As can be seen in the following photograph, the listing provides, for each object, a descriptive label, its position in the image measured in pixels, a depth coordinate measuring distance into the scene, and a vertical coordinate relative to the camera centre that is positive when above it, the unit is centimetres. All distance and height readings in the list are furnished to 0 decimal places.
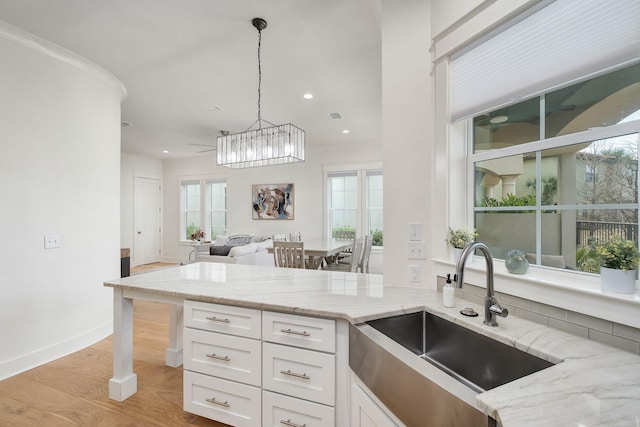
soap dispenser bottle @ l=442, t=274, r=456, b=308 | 144 -41
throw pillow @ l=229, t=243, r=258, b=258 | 461 -60
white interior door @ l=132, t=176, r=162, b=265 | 741 -20
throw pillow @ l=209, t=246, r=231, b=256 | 492 -62
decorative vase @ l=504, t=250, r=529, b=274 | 130 -22
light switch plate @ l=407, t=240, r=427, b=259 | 180 -22
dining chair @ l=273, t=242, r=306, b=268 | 401 -57
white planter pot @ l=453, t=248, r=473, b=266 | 160 -23
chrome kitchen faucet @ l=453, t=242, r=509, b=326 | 117 -29
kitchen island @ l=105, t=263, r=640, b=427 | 68 -47
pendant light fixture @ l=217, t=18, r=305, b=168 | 337 +80
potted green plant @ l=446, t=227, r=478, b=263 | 156 -13
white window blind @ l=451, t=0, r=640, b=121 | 103 +68
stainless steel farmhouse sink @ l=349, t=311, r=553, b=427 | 83 -56
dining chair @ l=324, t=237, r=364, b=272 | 436 -72
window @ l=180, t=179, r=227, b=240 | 782 +15
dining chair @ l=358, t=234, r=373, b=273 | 482 -70
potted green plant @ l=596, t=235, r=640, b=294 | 95 -17
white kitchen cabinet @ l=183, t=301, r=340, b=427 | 143 -83
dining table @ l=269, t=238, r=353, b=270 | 427 -53
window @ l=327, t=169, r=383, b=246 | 627 +26
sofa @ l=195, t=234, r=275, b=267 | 461 -69
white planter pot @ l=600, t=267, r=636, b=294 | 95 -22
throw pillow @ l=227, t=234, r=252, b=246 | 608 -56
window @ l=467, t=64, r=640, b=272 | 109 +20
